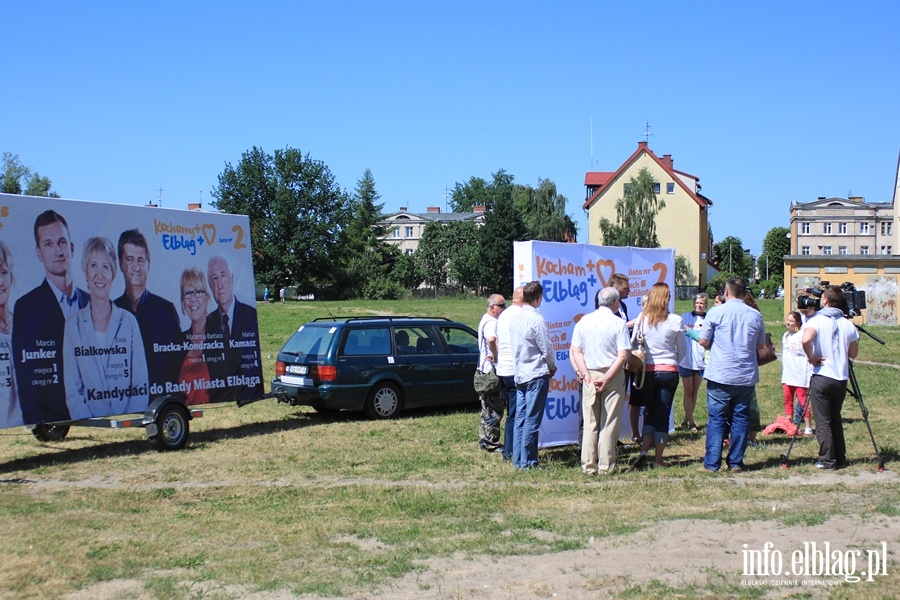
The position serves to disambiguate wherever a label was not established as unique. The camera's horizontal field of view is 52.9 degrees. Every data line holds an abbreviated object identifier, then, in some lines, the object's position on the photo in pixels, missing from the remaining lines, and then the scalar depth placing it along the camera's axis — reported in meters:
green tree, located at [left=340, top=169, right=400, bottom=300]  91.31
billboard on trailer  10.34
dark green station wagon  13.71
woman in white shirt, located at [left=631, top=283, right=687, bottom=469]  9.45
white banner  10.27
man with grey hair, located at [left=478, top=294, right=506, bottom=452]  10.76
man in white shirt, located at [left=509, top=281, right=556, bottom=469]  9.42
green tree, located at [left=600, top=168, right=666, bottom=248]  79.25
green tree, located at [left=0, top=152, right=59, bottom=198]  83.12
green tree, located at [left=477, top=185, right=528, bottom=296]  88.25
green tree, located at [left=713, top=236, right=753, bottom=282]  129.75
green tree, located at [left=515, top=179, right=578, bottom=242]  87.69
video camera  9.93
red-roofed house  83.75
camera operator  9.16
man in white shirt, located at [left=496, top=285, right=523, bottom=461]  9.97
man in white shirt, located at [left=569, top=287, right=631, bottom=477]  9.05
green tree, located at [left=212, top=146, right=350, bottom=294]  87.19
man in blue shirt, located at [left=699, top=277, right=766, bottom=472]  9.05
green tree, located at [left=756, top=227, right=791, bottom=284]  128.75
